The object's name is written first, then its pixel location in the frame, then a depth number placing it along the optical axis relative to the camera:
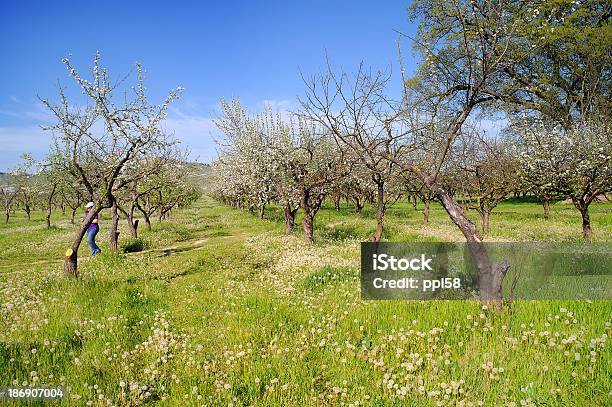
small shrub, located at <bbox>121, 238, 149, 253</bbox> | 22.85
